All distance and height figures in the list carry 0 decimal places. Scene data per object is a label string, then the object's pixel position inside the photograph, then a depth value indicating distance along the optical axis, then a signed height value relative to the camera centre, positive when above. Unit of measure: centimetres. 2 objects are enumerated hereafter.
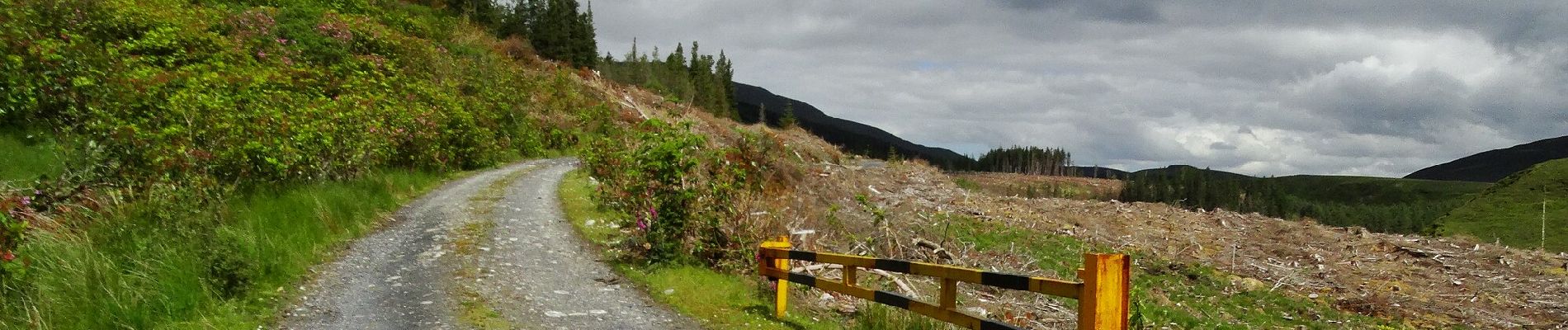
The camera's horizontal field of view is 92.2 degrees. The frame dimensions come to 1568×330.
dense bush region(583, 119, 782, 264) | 1006 -43
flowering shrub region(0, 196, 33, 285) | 598 -90
